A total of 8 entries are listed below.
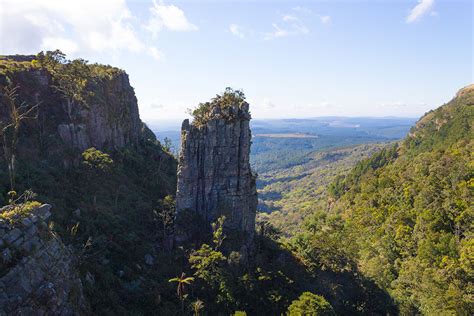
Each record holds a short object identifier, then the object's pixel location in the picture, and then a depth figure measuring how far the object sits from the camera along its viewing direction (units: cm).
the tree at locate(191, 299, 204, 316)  3300
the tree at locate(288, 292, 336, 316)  3453
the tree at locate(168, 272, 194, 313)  3462
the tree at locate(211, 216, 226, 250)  4309
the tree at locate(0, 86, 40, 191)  3944
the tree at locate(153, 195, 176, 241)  4621
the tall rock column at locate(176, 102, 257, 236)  4641
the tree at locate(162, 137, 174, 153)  8359
